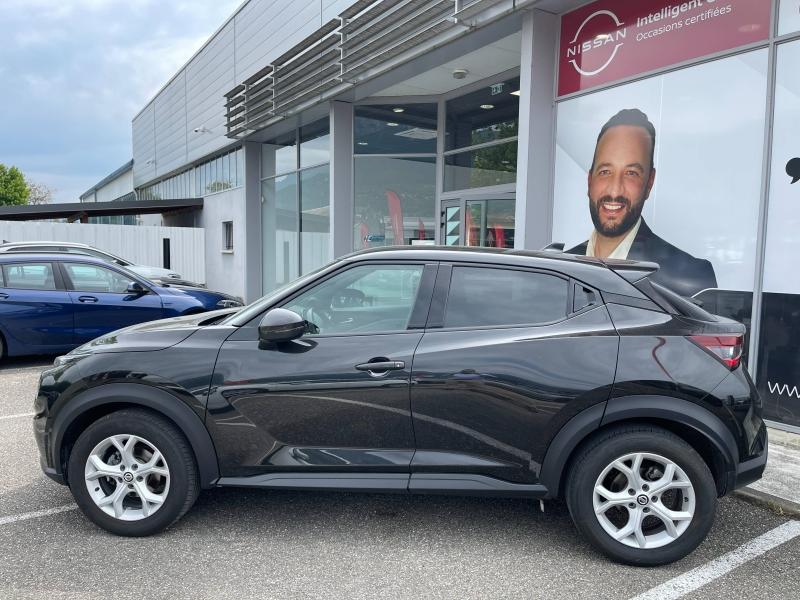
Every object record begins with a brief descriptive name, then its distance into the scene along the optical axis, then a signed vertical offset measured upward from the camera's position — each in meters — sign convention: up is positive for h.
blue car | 7.66 -0.77
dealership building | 5.30 +1.66
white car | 10.53 -0.11
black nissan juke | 3.02 -0.80
